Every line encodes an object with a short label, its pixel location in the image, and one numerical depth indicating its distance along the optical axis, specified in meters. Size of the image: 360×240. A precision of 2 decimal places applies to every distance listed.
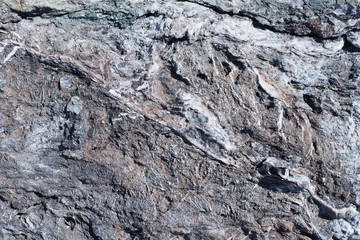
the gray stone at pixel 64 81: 2.20
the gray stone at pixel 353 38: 2.22
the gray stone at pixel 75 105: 2.19
